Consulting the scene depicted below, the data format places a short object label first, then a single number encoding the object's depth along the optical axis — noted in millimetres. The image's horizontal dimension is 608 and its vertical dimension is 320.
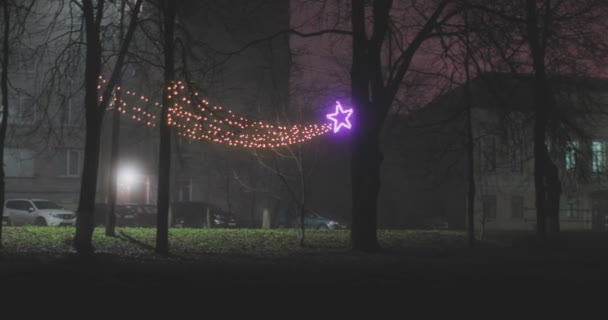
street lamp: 47688
